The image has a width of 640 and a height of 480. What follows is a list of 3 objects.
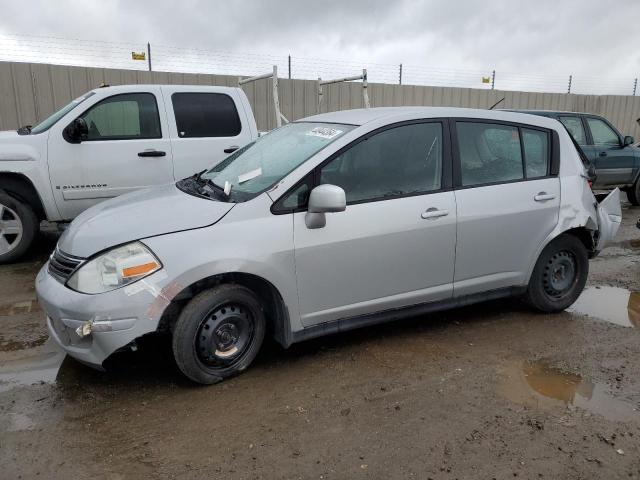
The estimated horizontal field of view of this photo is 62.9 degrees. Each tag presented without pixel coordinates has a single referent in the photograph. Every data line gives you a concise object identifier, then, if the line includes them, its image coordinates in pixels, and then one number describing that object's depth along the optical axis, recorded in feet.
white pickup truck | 19.20
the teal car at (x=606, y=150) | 32.14
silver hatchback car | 9.96
